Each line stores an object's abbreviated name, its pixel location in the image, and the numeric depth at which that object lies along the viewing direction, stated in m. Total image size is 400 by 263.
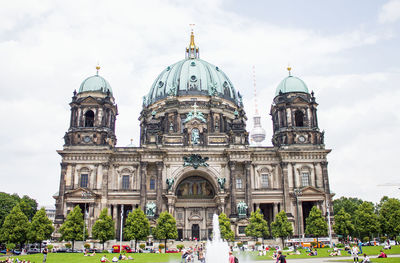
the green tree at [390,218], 55.44
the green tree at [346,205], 85.44
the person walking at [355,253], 26.41
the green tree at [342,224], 54.81
